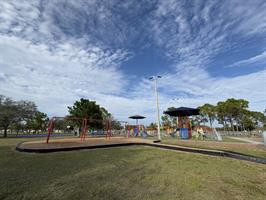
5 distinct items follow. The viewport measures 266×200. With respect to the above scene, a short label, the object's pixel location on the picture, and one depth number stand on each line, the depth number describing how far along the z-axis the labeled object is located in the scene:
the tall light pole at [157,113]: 17.42
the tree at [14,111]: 29.65
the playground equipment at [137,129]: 27.41
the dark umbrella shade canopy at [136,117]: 27.67
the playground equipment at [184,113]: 21.00
